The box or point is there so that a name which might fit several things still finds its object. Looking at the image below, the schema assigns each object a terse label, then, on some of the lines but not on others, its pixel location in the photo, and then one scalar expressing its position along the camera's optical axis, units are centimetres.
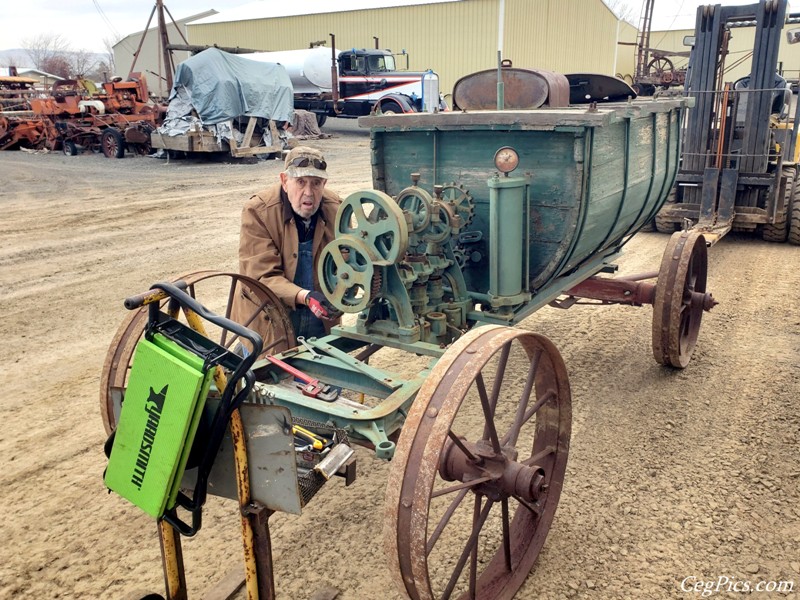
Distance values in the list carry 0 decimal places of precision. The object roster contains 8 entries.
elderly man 347
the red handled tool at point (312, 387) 284
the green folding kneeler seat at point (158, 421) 199
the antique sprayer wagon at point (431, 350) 210
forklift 751
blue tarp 1527
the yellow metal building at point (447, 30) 2673
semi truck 2139
